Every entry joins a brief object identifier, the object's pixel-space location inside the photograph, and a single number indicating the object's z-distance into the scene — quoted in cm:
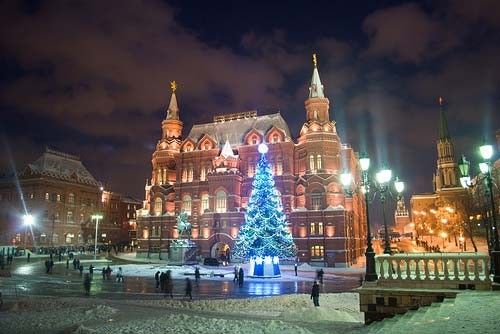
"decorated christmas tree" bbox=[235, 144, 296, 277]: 3962
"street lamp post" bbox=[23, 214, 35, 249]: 8198
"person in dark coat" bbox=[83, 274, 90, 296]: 2798
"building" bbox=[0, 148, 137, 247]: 8462
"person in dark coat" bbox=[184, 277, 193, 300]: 2642
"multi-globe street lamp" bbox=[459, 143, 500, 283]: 1506
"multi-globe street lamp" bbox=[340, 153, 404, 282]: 1542
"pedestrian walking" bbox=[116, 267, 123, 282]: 3572
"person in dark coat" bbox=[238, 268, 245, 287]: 3306
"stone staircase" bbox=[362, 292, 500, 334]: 982
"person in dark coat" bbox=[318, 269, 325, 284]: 3416
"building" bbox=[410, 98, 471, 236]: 9552
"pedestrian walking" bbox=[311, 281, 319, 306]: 2244
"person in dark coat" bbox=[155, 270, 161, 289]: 3096
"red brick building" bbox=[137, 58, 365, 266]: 5862
